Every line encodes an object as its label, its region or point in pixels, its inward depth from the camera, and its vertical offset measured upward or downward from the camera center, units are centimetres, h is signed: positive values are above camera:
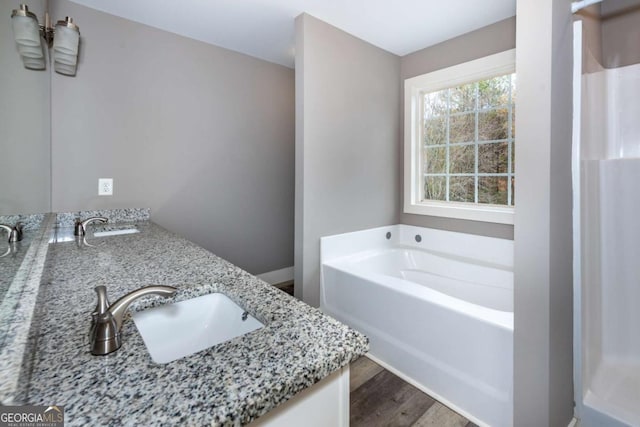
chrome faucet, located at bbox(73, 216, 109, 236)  164 -11
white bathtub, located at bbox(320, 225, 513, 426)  144 -60
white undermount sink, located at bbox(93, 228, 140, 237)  177 -14
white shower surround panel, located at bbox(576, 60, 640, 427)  142 -11
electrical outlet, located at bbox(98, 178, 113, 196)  214 +17
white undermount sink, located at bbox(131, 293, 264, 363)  82 -33
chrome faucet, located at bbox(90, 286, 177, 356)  59 -23
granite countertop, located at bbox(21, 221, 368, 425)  45 -29
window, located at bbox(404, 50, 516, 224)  233 +61
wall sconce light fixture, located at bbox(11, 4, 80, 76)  143 +93
